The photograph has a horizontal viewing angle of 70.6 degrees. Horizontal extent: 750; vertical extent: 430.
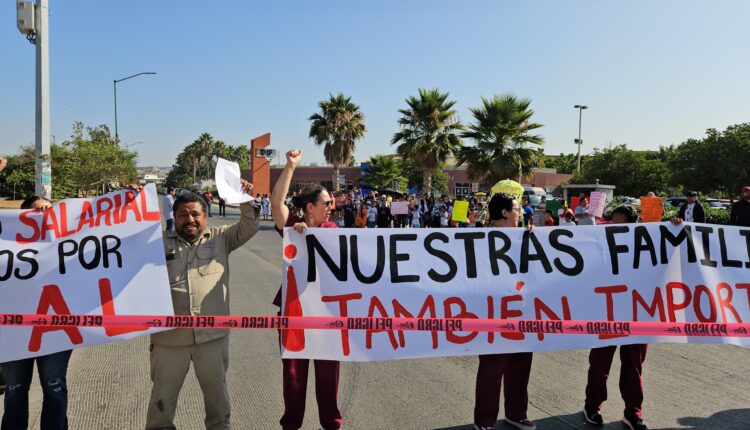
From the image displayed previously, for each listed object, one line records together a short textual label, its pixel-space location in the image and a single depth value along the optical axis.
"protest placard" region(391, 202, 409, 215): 21.45
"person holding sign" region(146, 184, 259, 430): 3.03
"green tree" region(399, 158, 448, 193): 58.75
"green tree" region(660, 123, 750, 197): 33.78
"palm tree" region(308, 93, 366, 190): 38.22
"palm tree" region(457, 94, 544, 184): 24.97
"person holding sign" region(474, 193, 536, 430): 3.57
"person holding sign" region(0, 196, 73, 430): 3.10
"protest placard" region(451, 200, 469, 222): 17.62
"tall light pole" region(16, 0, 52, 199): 11.20
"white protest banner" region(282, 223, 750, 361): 3.52
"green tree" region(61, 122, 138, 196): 23.62
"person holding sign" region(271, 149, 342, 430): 3.26
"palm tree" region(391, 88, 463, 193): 28.98
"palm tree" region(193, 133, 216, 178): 100.75
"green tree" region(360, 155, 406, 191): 49.72
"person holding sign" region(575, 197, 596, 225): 9.91
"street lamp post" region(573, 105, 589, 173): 52.03
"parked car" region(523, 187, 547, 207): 37.31
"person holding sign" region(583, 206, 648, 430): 3.71
